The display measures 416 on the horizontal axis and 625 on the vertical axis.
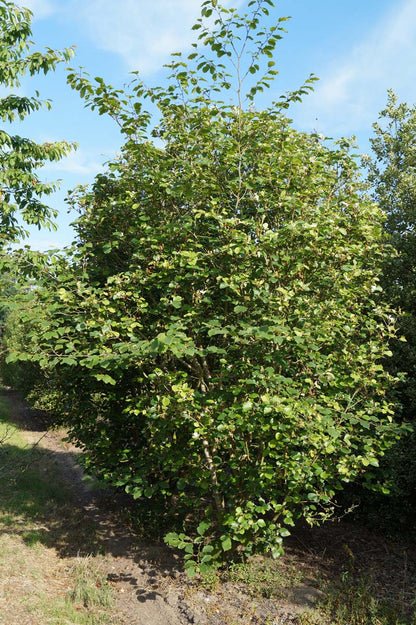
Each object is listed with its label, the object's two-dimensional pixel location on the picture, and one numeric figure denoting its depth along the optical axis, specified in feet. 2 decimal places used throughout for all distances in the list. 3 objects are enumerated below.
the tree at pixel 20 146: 29.63
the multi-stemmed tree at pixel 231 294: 15.23
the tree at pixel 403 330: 23.18
